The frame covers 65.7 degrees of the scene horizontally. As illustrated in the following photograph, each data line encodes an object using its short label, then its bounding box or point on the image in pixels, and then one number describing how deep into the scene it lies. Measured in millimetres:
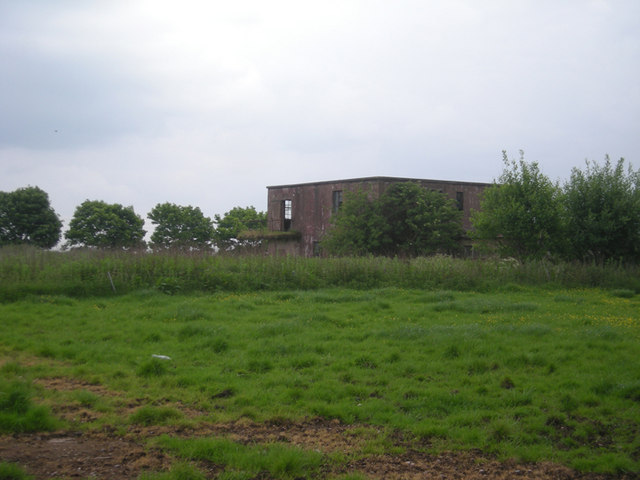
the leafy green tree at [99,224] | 55500
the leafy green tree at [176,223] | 65062
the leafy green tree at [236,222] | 68638
